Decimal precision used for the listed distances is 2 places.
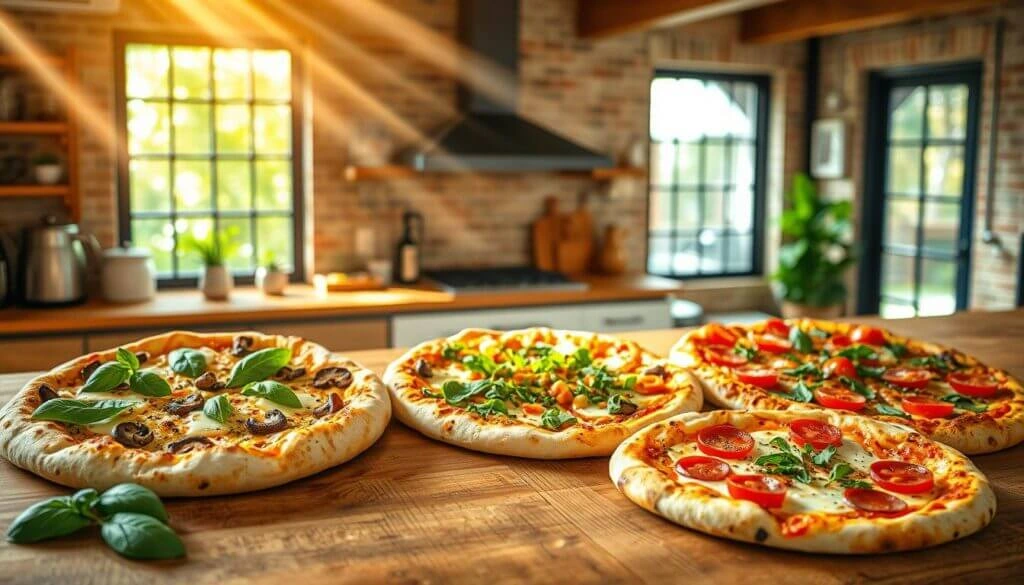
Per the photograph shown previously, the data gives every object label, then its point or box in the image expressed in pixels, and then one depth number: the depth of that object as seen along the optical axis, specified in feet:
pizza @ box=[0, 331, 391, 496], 5.67
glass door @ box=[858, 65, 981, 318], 17.69
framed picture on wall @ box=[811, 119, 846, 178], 19.44
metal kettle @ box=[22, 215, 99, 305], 13.44
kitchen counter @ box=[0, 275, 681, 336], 12.96
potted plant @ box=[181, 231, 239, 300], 14.60
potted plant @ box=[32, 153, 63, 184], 14.14
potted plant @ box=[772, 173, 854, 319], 18.92
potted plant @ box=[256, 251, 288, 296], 15.03
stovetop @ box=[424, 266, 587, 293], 15.42
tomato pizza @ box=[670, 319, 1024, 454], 6.78
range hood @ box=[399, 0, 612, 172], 15.08
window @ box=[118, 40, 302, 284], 15.48
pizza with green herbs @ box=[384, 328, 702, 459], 6.48
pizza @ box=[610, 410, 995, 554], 5.02
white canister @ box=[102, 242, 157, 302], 14.08
